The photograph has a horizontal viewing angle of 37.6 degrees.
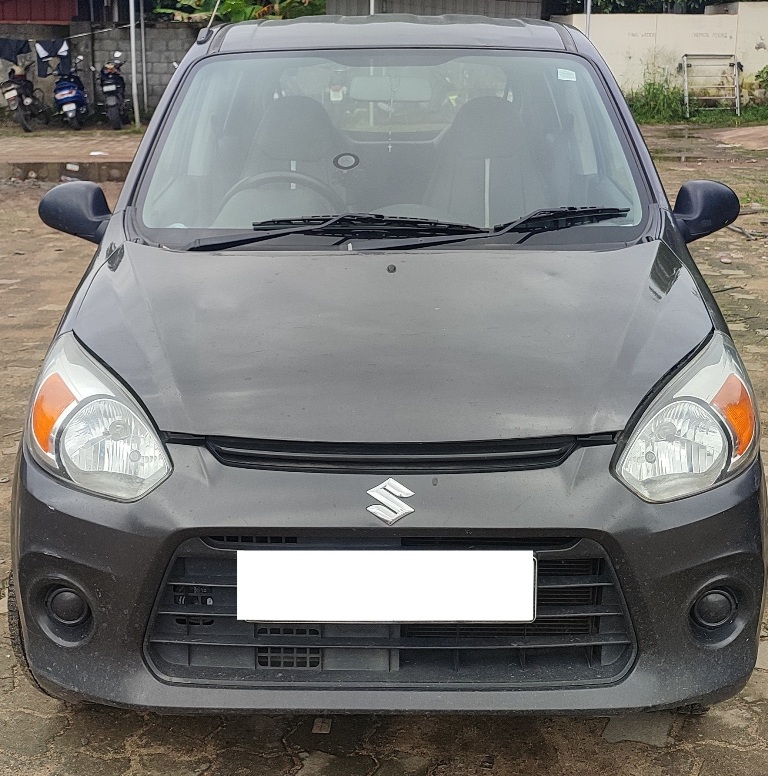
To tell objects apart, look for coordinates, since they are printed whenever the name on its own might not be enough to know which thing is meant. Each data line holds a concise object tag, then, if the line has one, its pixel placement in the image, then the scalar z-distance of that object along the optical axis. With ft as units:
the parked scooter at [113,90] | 52.03
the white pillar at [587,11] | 49.80
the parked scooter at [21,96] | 51.98
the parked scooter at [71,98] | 51.98
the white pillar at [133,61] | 47.57
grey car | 6.51
